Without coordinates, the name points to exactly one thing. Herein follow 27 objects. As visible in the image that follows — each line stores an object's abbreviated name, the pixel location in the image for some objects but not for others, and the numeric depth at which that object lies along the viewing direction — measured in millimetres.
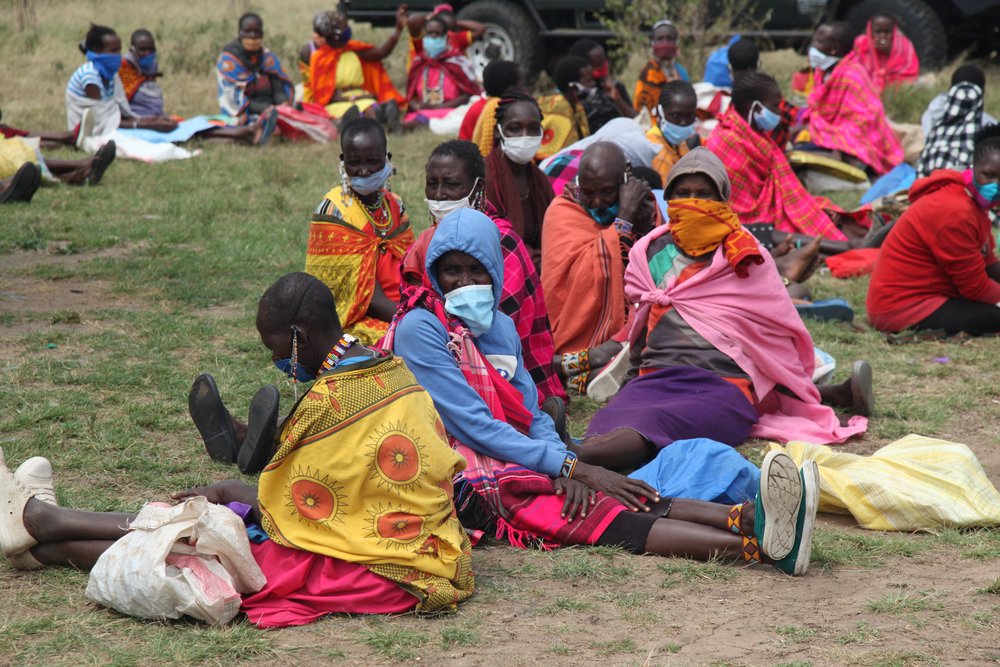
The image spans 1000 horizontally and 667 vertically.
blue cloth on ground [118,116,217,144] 23062
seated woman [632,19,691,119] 23000
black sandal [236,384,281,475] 7426
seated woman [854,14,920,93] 24312
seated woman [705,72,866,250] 16453
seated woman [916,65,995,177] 18219
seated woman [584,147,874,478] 9500
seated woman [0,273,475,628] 6422
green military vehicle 26125
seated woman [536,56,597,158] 17766
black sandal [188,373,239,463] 8734
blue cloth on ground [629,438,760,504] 8141
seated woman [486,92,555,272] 12562
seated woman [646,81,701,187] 15992
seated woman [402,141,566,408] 9711
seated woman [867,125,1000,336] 12328
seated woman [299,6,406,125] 25453
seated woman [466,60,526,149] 15586
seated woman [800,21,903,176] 20594
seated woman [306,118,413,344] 10766
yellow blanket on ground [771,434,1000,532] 8125
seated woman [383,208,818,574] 7508
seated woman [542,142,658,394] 11461
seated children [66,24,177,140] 22562
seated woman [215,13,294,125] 24625
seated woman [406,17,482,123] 26516
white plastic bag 6242
